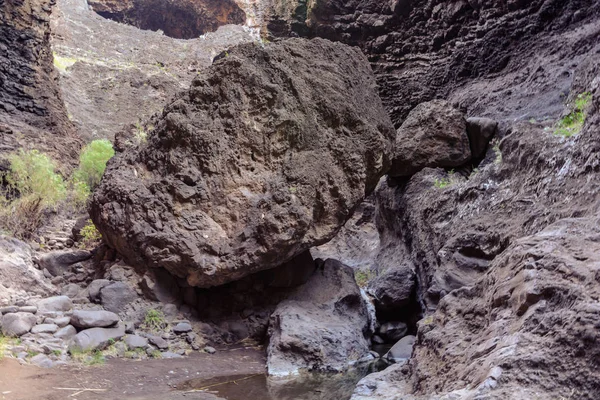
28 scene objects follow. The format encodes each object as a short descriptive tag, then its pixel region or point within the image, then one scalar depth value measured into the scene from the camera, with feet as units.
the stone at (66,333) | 17.44
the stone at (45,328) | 17.22
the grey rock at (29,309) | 17.93
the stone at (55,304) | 18.85
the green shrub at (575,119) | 19.63
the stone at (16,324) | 16.63
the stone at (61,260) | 23.16
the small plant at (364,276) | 36.92
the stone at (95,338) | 17.20
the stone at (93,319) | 18.31
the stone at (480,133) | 29.50
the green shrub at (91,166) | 44.75
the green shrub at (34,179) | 31.73
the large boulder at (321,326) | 20.16
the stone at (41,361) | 15.51
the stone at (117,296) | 20.76
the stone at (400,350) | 21.62
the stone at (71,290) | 21.38
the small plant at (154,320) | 20.84
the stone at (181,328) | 21.30
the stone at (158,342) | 19.75
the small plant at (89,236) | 27.68
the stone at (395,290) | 27.58
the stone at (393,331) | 26.45
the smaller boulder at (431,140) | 30.45
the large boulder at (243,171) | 21.93
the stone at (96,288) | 21.02
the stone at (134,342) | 18.78
